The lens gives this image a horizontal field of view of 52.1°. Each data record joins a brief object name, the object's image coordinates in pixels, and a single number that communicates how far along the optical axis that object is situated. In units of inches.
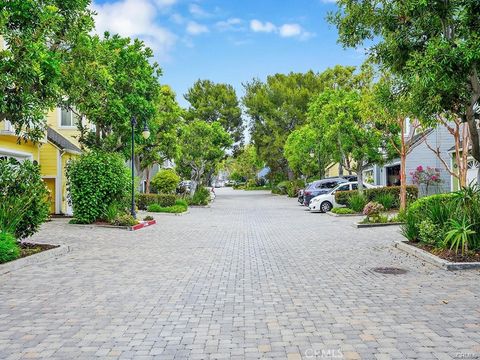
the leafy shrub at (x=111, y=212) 793.6
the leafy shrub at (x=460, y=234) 406.0
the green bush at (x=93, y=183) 782.5
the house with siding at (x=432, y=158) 1159.6
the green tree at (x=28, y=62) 415.8
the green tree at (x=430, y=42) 369.7
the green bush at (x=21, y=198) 455.2
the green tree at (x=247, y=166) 3725.4
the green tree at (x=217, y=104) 2635.3
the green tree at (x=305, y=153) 1691.9
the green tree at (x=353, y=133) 1079.0
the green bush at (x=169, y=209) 1145.1
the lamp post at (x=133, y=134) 856.9
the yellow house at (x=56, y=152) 861.7
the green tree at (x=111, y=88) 625.0
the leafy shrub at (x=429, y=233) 453.1
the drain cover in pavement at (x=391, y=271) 378.6
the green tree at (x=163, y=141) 1310.3
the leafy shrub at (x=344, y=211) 997.2
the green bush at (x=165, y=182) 1423.5
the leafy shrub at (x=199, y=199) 1491.3
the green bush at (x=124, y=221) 777.6
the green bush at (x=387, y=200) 1017.5
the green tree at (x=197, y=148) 1631.4
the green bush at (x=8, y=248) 401.4
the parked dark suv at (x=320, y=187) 1362.0
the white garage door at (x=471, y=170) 991.0
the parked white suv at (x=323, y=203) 1149.1
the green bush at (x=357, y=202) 1021.2
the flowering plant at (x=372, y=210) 772.6
